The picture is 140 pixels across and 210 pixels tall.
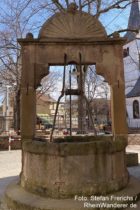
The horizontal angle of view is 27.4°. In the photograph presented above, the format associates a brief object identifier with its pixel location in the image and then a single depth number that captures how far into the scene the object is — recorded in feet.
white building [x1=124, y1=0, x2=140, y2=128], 107.34
